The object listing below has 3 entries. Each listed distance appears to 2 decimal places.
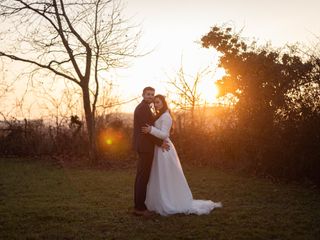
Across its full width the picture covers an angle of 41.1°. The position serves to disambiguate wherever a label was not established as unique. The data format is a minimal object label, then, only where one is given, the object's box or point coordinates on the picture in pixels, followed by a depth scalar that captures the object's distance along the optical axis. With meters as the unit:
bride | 8.23
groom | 8.06
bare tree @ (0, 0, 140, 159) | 16.61
